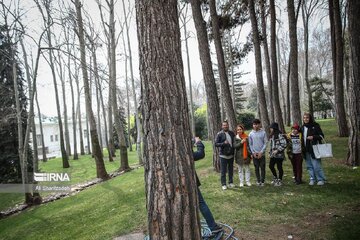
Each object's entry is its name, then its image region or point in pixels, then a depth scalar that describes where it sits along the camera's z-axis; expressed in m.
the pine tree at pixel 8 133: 16.78
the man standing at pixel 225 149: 7.48
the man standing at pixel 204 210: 4.79
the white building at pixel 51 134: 49.22
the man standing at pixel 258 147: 7.48
